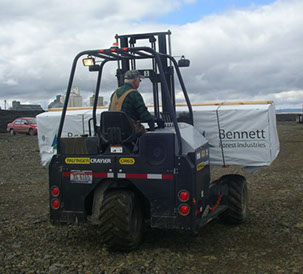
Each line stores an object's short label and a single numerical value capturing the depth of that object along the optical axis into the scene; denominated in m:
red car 32.66
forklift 5.20
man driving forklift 5.55
